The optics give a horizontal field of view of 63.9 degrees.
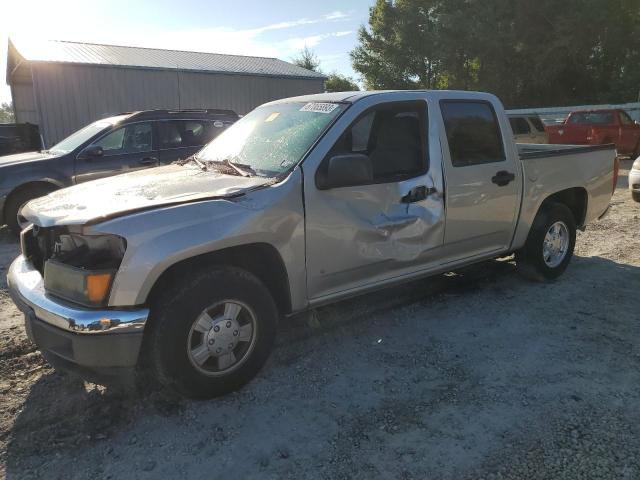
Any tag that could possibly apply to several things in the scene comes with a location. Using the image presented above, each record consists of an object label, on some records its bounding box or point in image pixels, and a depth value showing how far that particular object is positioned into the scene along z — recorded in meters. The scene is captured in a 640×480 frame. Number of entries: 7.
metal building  17.41
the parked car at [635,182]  8.85
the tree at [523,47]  28.63
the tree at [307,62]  53.56
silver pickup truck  2.72
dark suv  7.36
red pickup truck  16.31
